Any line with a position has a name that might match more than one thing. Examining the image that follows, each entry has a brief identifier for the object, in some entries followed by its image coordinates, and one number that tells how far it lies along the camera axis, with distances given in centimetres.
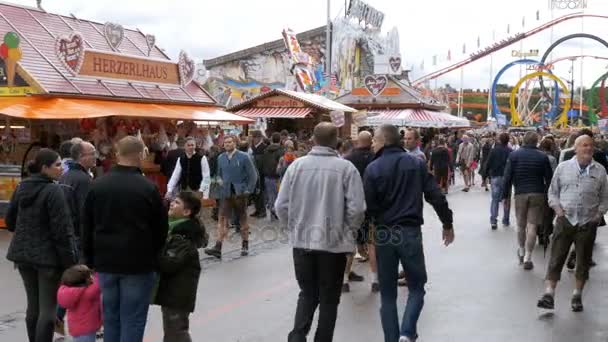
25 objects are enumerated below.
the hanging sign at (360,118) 2617
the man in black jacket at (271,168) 1473
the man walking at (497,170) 1386
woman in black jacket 531
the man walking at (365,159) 824
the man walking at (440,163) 2053
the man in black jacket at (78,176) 613
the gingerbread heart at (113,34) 1666
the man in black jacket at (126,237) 475
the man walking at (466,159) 2309
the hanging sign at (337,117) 2175
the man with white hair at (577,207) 714
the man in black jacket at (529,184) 962
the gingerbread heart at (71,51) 1416
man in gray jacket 533
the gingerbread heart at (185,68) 1825
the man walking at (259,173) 1521
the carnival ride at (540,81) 5684
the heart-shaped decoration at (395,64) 3722
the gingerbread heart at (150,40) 1900
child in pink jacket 517
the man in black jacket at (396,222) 569
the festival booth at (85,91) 1355
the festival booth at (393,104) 2917
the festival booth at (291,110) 2223
